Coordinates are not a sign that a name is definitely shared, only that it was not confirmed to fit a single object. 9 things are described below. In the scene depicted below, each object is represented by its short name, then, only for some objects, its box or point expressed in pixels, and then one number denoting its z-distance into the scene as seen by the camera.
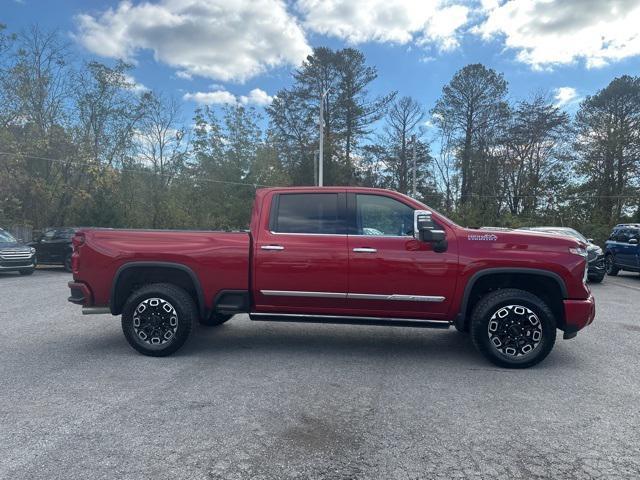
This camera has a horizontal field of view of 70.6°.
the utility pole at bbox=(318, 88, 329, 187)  23.91
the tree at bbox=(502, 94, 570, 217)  35.81
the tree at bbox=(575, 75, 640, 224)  32.16
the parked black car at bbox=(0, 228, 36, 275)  14.30
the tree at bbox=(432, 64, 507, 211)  37.38
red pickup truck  4.94
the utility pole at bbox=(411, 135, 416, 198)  34.88
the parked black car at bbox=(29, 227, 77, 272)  16.66
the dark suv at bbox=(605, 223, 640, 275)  14.62
